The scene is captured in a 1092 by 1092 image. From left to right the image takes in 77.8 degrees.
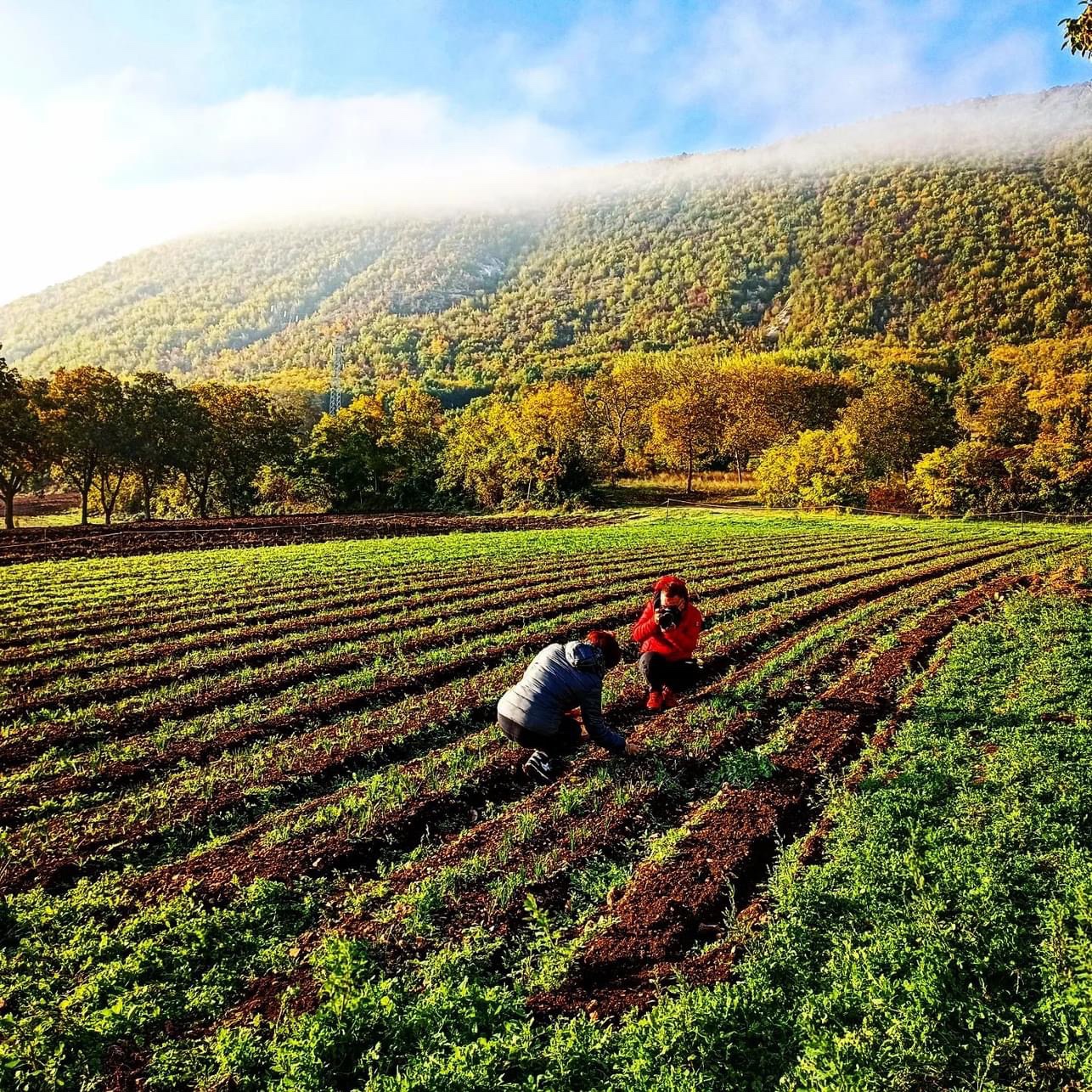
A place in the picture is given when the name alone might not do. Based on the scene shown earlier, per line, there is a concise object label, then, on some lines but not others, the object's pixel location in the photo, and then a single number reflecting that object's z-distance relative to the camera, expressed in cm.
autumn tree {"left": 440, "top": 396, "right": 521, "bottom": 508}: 6406
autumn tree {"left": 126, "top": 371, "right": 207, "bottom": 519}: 5100
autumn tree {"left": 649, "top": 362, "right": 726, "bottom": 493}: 7212
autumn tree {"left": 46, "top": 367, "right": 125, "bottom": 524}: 4612
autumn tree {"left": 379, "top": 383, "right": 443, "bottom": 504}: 6969
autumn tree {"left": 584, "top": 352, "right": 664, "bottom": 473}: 8619
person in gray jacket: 780
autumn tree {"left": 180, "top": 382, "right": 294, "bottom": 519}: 6119
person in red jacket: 1030
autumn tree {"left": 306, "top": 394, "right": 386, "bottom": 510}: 6675
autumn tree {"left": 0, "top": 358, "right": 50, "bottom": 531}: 3903
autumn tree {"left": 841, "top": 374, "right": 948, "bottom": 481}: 6116
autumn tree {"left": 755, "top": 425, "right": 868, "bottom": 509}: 5781
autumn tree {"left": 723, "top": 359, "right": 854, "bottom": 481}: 7856
